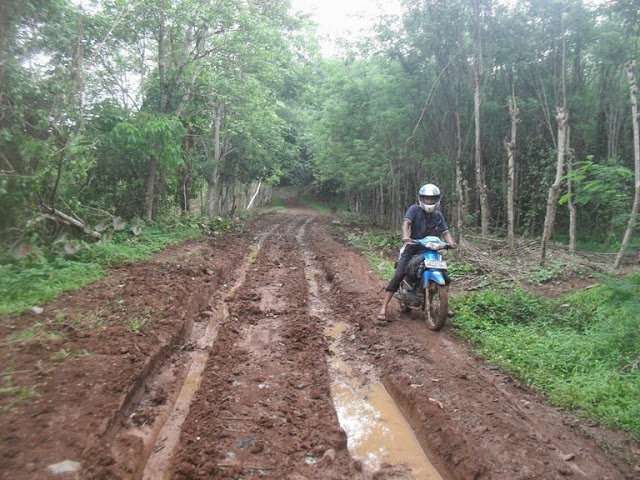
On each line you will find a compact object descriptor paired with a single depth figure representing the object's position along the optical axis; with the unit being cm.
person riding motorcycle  634
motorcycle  596
